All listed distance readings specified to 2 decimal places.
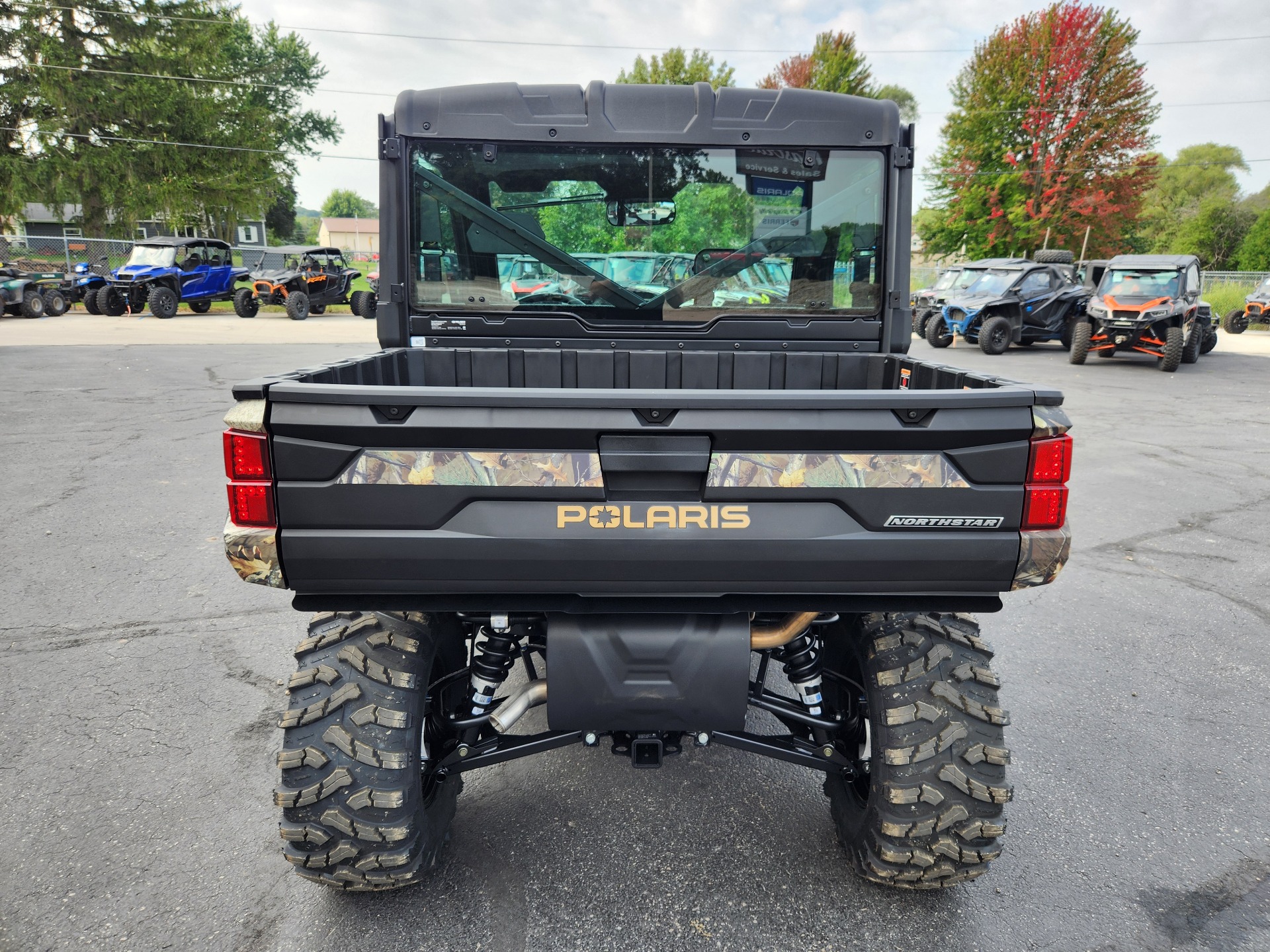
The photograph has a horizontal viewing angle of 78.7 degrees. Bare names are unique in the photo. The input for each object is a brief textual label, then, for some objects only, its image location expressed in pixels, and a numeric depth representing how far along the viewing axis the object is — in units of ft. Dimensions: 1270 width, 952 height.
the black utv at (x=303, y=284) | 74.74
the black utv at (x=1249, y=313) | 76.95
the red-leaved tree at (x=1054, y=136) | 90.63
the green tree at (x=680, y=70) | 145.48
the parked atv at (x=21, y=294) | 67.92
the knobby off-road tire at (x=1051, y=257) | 62.92
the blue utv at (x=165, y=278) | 70.64
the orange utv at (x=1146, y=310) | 48.55
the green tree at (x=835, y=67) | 142.51
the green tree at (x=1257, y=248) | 116.26
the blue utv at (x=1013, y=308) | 54.95
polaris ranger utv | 6.15
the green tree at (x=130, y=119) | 99.45
